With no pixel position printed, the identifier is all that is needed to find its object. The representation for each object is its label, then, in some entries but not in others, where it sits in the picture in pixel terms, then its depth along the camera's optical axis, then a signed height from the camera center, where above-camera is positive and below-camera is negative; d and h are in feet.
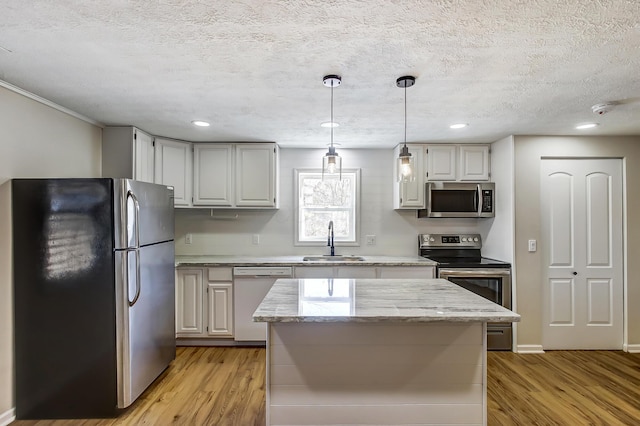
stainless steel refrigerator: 7.32 -1.70
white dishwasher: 11.48 -2.71
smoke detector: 8.09 +2.59
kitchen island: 6.21 -2.87
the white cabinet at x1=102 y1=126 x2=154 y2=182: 10.30 +1.95
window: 13.74 +0.42
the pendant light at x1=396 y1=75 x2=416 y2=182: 6.36 +0.98
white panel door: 11.39 -1.29
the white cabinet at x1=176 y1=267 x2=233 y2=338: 11.50 -2.84
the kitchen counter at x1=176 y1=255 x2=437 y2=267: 11.47 -1.58
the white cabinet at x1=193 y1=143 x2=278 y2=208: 12.44 +1.53
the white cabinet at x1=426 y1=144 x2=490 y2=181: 12.60 +1.96
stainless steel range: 11.33 -2.22
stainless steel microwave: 12.37 +0.59
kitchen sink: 12.21 -1.59
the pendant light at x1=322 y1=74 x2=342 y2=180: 6.52 +1.26
